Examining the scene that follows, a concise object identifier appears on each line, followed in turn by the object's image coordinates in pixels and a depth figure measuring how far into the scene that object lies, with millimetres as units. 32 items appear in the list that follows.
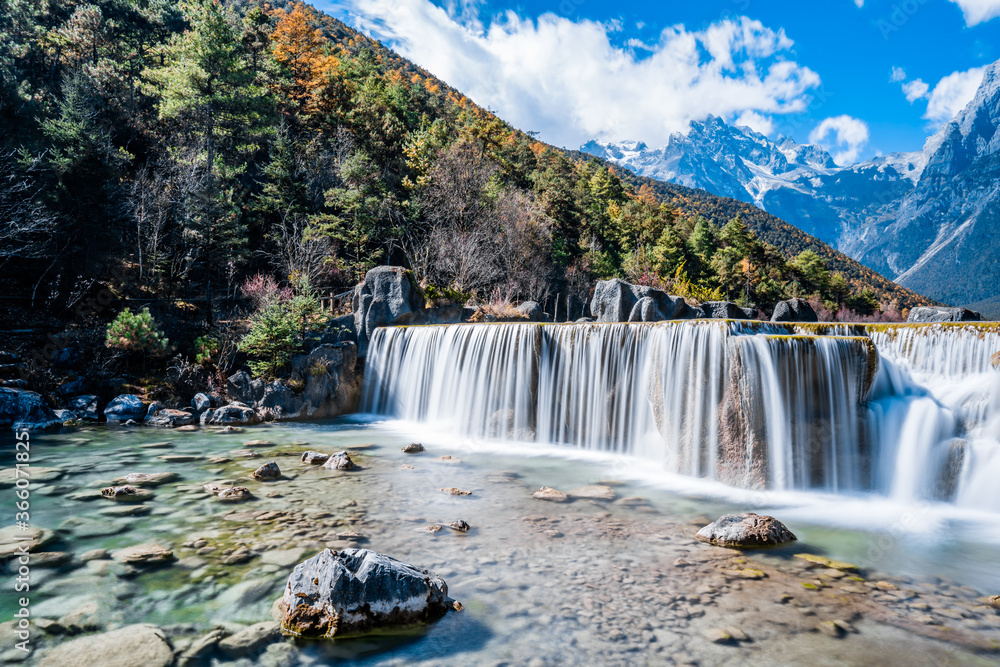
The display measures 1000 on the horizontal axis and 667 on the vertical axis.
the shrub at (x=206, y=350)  14047
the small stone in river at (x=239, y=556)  4859
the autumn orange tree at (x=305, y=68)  29906
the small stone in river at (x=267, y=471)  7785
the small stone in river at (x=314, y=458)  8836
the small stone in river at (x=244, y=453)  9322
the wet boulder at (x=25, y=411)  10914
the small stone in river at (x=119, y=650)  3341
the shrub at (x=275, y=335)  13883
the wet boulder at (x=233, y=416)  12562
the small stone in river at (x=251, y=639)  3516
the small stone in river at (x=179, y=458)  8812
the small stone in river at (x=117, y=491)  6816
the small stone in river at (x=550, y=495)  7338
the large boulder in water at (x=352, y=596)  3723
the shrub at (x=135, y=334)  13086
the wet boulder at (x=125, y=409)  12180
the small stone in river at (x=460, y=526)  5933
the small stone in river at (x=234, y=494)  6792
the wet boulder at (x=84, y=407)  12022
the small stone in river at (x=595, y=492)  7535
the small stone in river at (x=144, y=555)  4867
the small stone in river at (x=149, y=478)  7430
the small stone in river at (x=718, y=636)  3727
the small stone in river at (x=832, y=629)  3838
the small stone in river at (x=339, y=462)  8602
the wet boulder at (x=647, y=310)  18578
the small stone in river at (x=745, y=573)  4773
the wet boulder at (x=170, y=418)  12094
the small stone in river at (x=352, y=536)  5492
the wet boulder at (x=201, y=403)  12891
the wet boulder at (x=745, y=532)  5547
